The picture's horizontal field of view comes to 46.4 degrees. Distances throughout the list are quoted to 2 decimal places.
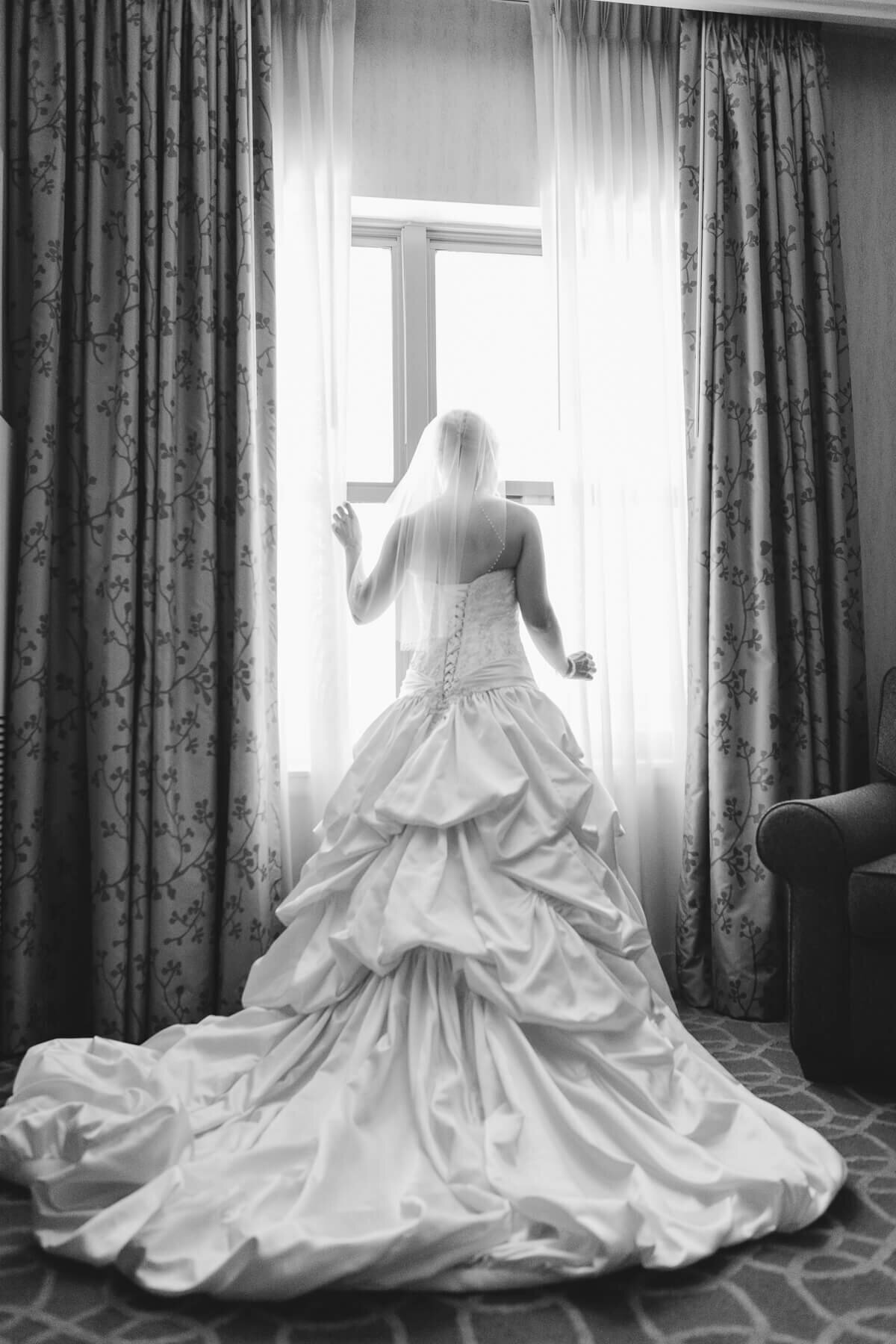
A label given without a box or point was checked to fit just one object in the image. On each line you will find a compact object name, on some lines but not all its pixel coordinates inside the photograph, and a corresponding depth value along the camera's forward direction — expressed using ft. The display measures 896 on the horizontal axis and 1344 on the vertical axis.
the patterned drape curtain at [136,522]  8.91
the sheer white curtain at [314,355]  9.85
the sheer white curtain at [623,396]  10.42
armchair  7.66
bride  5.12
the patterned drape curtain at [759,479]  10.02
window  10.87
